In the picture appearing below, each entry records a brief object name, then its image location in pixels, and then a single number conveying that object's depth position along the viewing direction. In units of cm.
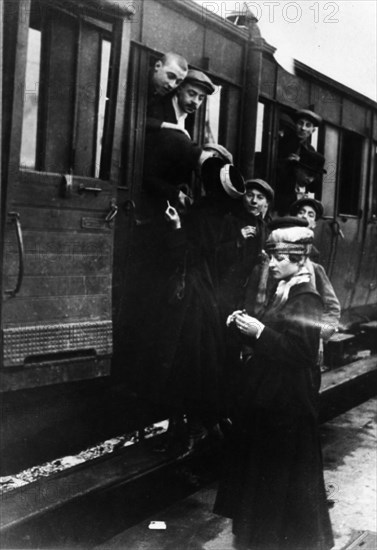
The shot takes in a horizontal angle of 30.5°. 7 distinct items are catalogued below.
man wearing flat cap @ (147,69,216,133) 447
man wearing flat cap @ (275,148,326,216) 618
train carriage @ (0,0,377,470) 350
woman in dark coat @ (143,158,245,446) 441
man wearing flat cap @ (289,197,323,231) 586
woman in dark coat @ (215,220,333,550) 321
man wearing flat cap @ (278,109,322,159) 620
